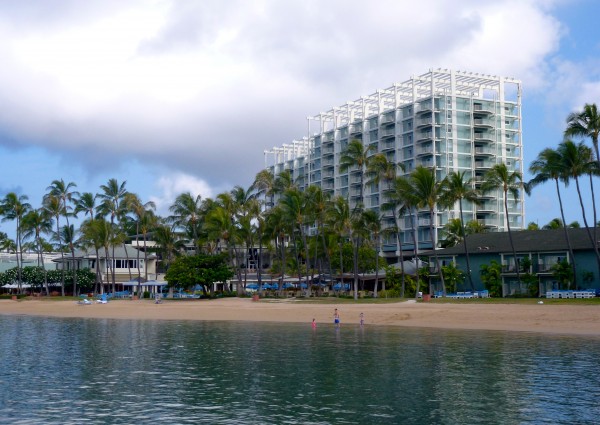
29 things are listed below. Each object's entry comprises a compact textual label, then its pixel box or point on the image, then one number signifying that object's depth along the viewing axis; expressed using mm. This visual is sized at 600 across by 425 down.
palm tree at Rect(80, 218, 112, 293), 96188
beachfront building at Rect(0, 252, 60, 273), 125375
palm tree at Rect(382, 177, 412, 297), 70688
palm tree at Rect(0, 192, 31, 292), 106375
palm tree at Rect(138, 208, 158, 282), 102000
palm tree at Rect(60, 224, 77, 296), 104156
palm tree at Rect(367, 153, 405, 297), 75000
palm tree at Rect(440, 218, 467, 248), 93062
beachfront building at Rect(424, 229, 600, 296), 65312
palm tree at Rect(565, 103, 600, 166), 58312
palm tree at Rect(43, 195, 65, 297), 103000
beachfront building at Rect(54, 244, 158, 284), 110312
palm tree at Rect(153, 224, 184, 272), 100062
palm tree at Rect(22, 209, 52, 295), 104288
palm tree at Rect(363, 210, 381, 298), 78375
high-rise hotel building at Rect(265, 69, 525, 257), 126750
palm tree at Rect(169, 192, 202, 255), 97250
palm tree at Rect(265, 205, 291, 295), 85125
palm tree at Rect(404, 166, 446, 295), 68562
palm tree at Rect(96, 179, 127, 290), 103625
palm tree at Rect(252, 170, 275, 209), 88688
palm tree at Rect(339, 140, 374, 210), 77062
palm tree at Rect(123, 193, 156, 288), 99500
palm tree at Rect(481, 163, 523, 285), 68450
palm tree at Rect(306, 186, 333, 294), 80938
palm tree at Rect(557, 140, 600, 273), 60219
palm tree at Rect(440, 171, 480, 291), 69812
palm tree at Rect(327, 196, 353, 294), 78250
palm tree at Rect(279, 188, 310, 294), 79312
